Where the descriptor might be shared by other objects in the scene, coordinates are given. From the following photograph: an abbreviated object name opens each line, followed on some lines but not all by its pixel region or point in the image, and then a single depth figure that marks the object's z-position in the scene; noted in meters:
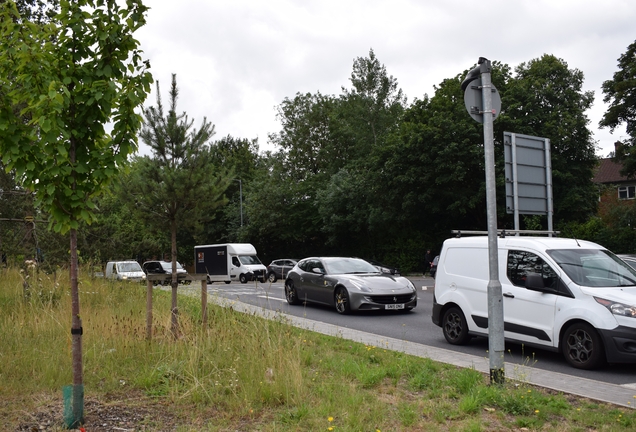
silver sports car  14.73
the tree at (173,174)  12.62
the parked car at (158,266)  37.56
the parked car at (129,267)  29.63
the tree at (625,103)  32.16
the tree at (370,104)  51.19
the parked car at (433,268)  28.10
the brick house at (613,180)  65.19
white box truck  38.66
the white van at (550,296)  8.15
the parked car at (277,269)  39.28
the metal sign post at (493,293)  6.60
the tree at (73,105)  5.21
